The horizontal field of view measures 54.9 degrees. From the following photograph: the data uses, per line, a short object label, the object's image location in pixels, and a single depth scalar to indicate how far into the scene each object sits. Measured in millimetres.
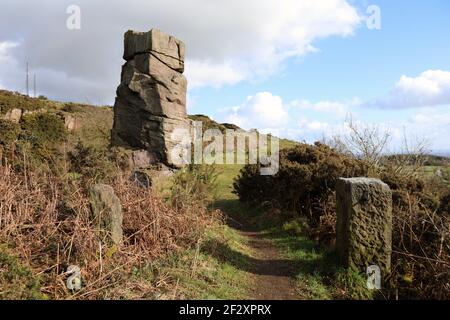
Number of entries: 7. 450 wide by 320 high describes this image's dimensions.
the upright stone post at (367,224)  6945
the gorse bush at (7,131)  12042
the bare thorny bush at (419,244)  6641
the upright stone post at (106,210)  6340
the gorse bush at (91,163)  8766
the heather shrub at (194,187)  8672
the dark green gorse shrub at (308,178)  11055
